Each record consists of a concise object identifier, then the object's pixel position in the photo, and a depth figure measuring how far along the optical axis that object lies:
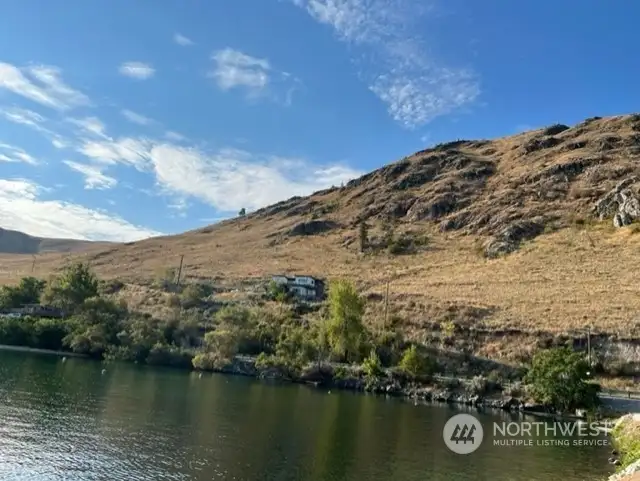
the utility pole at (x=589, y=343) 73.36
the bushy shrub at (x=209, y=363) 85.44
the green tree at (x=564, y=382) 57.34
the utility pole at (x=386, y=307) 93.88
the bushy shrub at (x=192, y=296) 110.56
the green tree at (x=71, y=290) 111.38
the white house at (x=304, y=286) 114.93
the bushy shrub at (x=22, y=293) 117.44
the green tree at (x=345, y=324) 83.69
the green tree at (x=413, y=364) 75.94
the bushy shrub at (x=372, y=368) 76.74
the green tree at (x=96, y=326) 93.44
